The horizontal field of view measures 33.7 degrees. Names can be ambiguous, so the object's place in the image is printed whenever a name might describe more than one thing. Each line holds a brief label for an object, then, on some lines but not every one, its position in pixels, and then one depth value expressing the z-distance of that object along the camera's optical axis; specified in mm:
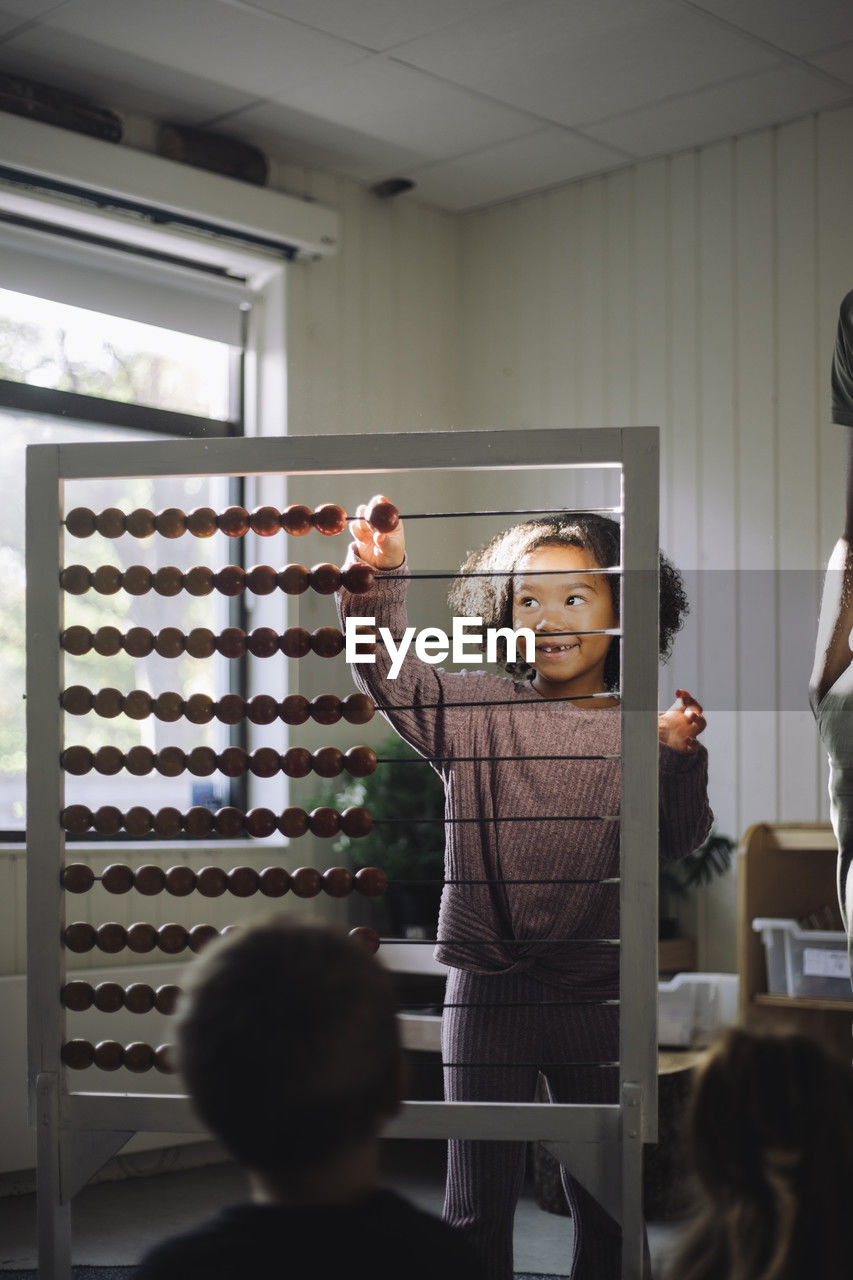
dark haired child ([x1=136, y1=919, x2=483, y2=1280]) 985
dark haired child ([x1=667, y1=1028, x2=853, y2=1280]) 973
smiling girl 1752
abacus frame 1680
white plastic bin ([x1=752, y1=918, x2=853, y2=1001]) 3008
